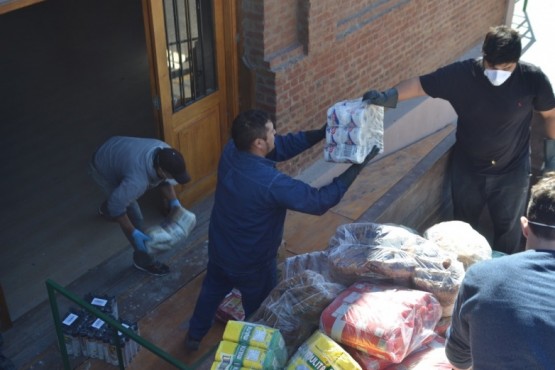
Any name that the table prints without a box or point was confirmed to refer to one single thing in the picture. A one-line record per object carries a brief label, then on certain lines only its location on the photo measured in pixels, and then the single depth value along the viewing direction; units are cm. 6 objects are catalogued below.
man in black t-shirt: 475
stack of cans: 464
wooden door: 564
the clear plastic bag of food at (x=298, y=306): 395
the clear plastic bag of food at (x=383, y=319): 358
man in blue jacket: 411
